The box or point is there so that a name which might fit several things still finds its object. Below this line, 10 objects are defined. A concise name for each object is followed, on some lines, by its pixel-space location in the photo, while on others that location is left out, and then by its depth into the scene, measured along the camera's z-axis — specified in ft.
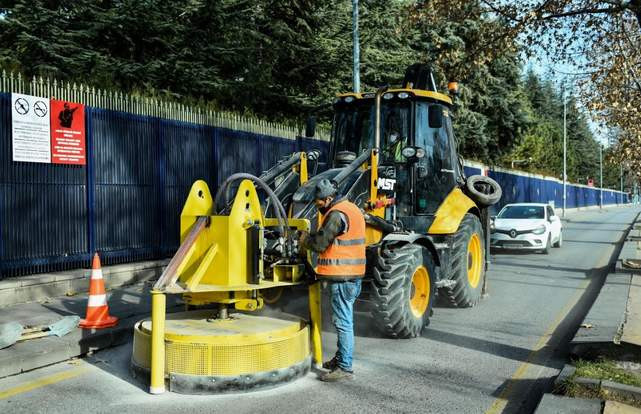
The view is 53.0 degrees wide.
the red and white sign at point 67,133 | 31.94
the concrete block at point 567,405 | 15.84
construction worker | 19.52
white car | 60.59
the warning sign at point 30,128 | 29.86
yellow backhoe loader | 18.19
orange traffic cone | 24.22
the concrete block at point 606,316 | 22.56
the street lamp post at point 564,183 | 140.05
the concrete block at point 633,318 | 21.98
